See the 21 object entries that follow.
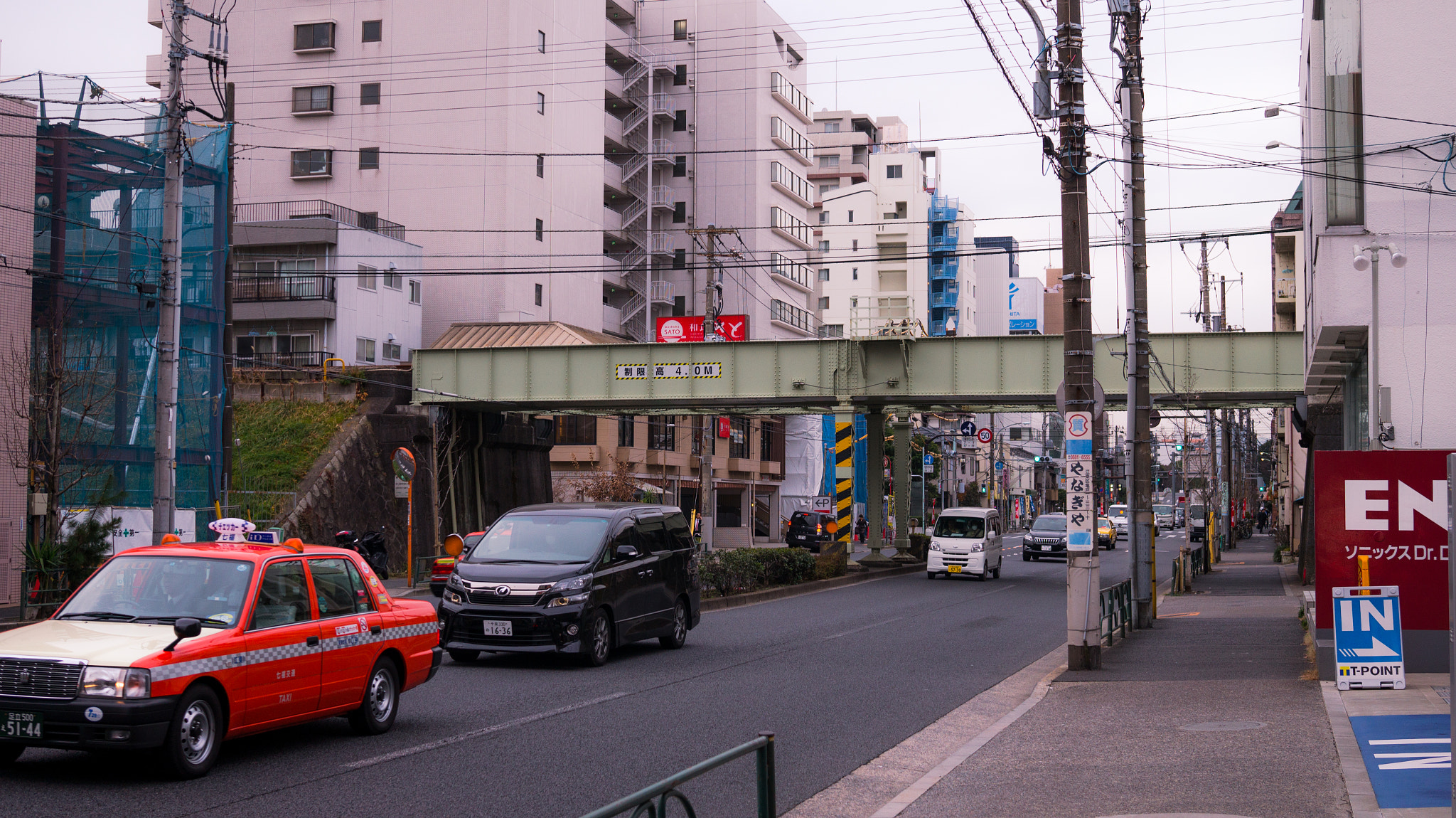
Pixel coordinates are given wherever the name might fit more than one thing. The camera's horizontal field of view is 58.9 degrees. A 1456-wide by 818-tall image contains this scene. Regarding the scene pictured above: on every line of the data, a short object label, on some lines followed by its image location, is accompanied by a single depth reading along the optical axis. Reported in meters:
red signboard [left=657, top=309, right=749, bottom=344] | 44.56
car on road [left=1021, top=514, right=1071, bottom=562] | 50.34
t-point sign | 12.15
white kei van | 36.31
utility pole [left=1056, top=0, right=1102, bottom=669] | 15.06
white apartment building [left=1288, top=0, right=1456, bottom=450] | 17.31
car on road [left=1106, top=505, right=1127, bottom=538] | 67.69
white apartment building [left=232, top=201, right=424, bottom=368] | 48.38
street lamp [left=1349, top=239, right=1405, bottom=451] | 17.36
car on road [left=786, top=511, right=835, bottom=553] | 59.38
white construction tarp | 80.88
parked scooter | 27.69
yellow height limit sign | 38.31
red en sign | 12.92
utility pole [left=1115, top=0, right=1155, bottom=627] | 21.78
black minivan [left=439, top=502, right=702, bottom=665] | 14.77
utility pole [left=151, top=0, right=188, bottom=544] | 19.88
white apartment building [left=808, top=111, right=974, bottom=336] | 102.88
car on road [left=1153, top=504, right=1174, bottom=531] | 104.12
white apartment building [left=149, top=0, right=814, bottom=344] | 57.56
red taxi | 7.82
